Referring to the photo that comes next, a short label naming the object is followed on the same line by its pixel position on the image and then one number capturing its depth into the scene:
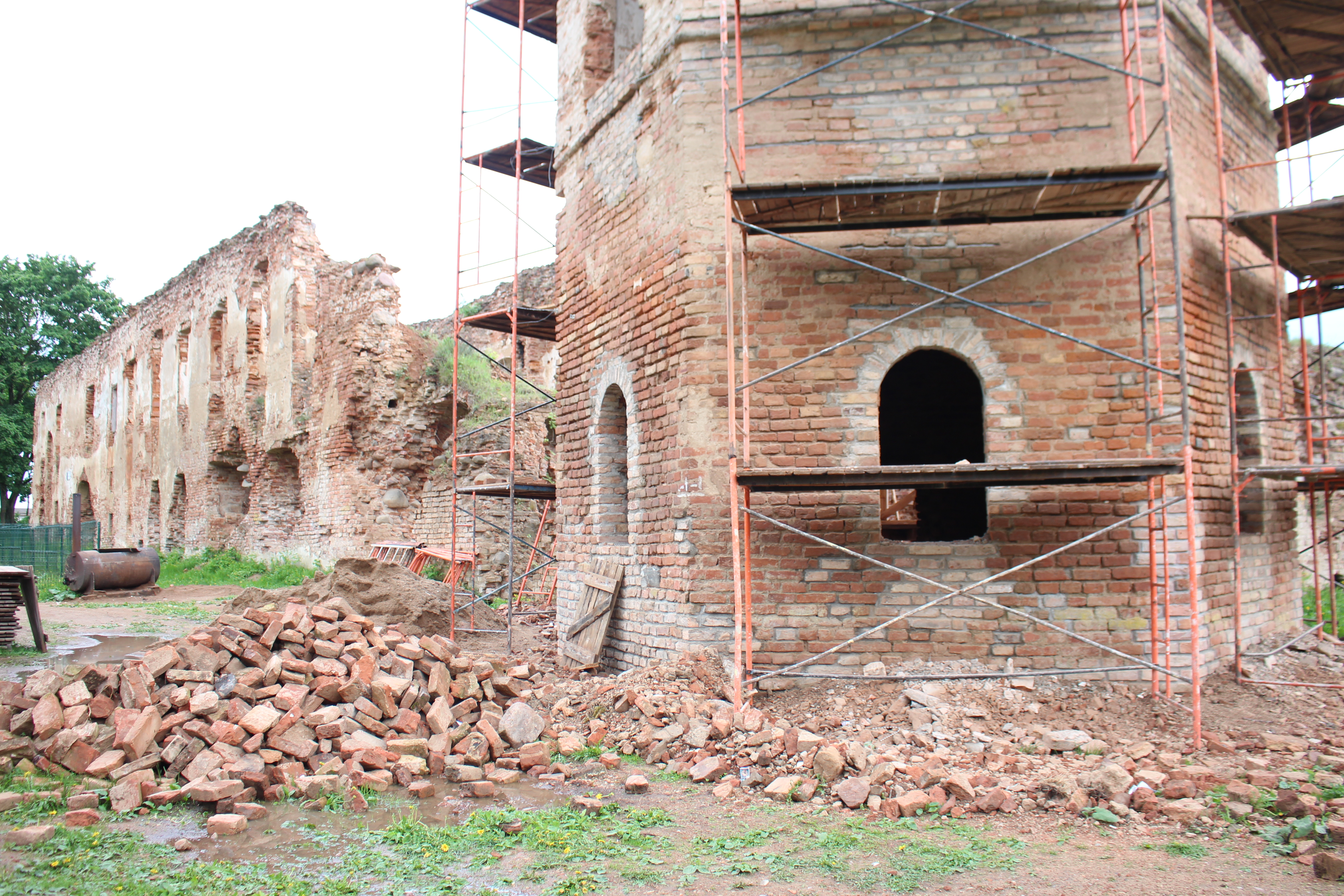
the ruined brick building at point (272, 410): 16.69
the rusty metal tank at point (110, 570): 16.52
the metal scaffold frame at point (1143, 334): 6.32
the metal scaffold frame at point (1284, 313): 7.57
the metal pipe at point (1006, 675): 6.26
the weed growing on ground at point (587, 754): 6.37
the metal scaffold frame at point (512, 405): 11.26
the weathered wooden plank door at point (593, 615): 8.51
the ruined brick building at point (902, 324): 7.01
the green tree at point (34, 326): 35.44
